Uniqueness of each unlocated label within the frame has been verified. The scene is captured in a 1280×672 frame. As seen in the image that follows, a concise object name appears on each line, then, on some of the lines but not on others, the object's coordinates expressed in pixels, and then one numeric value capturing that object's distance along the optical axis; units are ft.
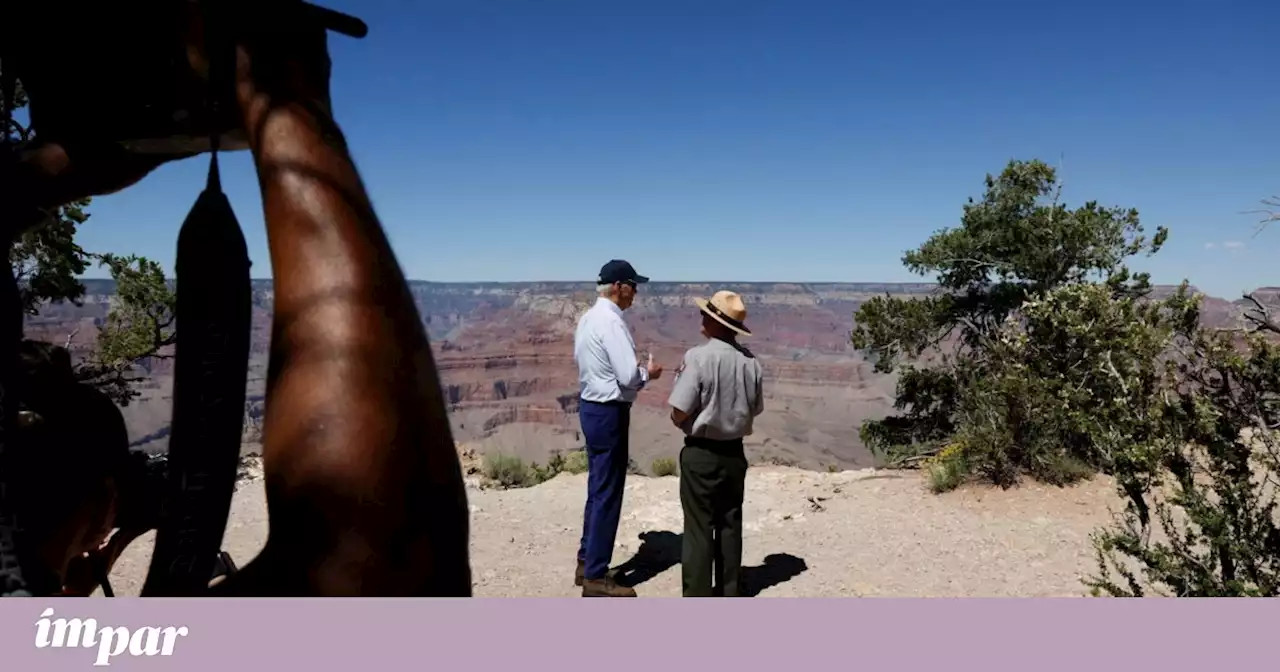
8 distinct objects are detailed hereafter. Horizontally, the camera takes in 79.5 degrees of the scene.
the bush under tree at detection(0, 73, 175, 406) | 20.12
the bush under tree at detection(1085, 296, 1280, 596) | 11.16
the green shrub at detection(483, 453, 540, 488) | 31.13
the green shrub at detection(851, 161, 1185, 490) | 25.32
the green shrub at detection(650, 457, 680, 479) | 33.58
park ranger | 13.41
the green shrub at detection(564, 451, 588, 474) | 31.85
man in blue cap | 14.06
